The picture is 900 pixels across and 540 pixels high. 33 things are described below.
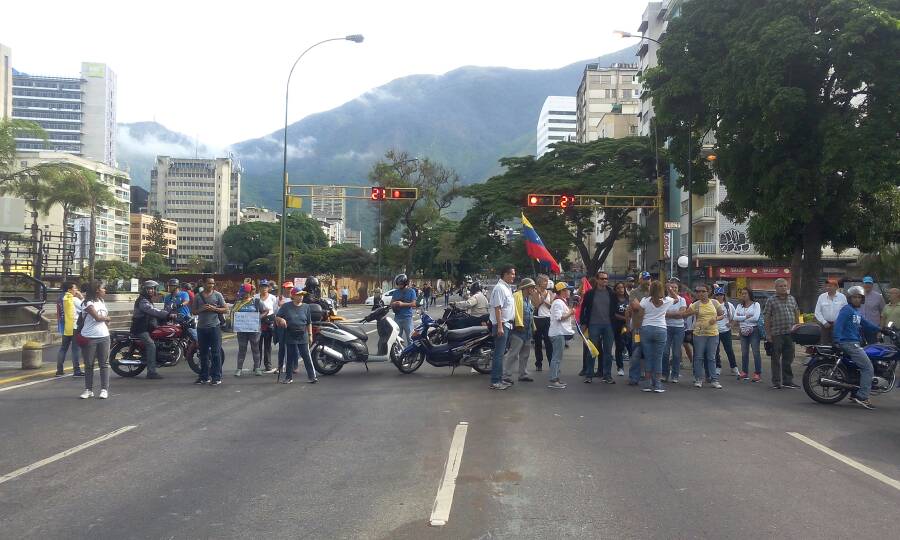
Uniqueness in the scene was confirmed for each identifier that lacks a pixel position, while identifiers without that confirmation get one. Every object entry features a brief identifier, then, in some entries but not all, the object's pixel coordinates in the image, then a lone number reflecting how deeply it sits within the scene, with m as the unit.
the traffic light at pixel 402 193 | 29.36
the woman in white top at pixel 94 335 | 10.48
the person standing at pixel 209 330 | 12.07
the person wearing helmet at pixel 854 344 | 10.16
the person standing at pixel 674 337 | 12.38
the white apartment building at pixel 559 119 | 196.62
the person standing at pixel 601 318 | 12.54
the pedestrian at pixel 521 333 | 12.05
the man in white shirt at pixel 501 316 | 11.45
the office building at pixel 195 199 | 170.88
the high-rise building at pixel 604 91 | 100.31
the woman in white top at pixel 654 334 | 11.57
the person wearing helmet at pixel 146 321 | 12.84
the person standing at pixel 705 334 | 12.30
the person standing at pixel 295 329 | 12.13
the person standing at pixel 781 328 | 12.20
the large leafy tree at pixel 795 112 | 20.03
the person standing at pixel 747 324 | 13.80
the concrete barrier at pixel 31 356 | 14.23
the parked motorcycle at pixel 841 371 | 10.41
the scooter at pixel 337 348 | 13.52
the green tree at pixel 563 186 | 40.12
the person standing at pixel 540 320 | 14.17
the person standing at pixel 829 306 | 12.79
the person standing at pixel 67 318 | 13.18
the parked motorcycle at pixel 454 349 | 13.29
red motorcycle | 13.23
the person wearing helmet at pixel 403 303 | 14.88
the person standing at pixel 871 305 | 14.48
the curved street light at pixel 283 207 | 30.07
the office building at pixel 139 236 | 145.62
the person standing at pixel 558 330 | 11.91
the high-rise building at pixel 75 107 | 174.25
